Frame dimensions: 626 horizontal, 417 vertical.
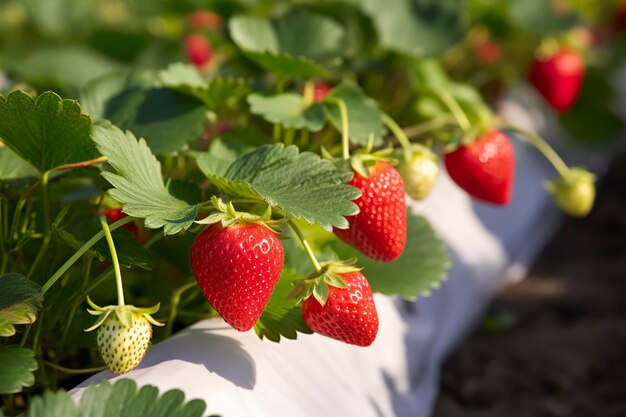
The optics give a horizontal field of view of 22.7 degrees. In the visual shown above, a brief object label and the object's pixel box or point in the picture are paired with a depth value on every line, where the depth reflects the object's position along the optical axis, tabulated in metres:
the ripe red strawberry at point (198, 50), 1.01
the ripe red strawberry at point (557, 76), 1.00
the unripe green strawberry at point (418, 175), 0.66
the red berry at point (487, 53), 1.04
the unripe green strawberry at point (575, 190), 0.75
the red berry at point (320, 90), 0.81
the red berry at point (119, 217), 0.64
